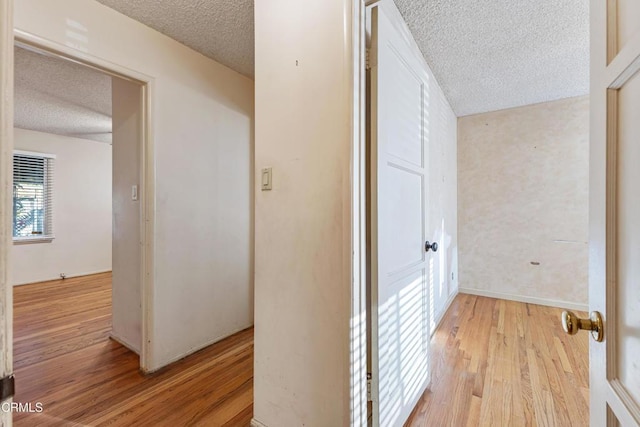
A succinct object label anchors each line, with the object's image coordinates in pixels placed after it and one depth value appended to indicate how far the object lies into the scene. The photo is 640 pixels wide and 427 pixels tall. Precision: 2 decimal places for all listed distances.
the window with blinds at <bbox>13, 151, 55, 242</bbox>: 4.36
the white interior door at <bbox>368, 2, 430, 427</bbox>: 1.28
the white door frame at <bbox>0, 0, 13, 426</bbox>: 0.41
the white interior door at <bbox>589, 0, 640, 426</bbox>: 0.51
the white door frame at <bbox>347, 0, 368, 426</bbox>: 1.13
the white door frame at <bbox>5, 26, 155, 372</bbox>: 2.00
